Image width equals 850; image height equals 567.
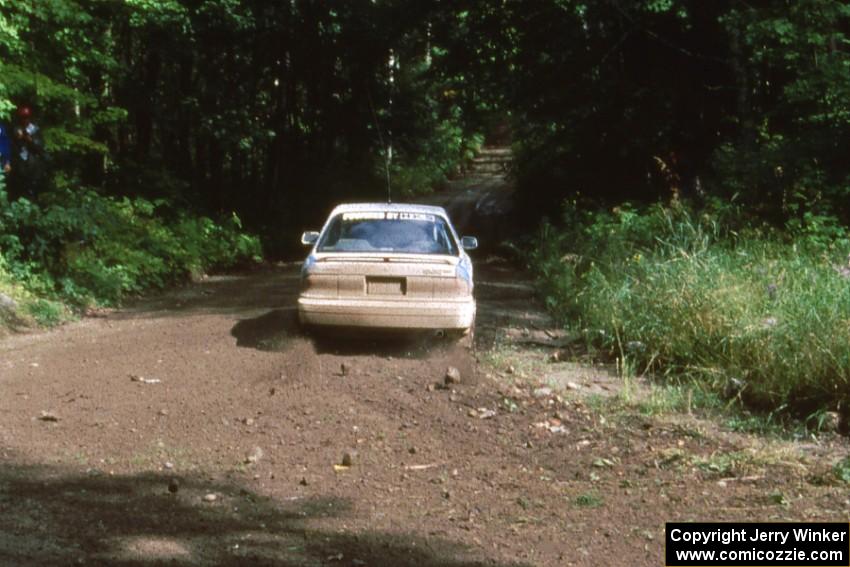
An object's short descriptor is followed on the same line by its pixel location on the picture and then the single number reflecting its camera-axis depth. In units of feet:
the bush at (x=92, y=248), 53.26
